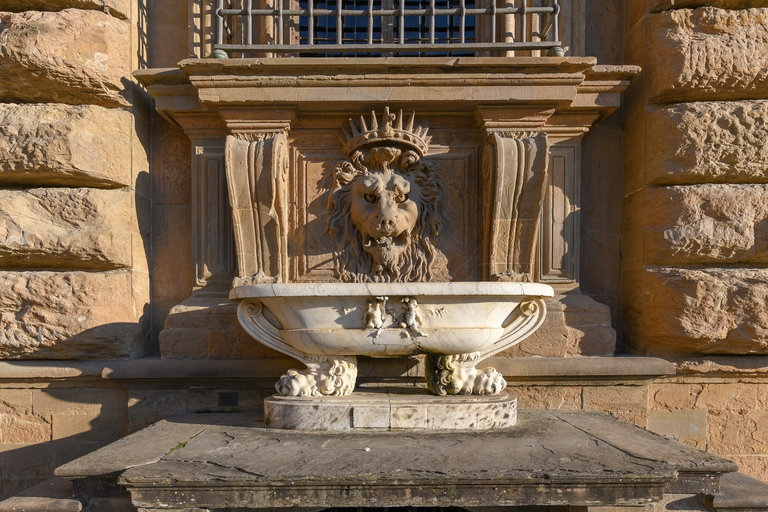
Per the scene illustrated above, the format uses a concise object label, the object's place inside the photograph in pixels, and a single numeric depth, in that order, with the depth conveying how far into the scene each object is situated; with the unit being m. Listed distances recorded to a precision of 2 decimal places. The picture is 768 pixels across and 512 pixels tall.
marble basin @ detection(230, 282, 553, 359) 2.83
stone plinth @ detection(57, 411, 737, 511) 2.27
